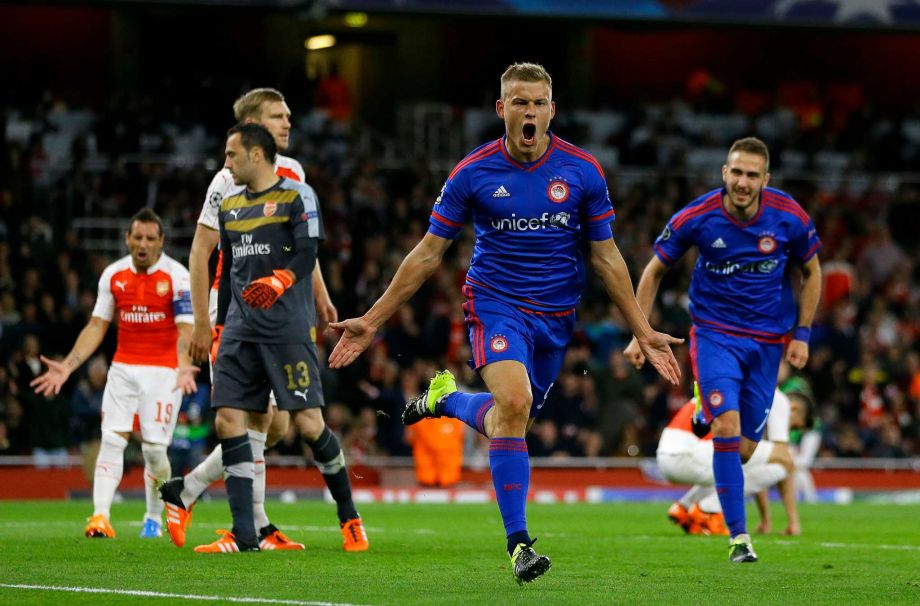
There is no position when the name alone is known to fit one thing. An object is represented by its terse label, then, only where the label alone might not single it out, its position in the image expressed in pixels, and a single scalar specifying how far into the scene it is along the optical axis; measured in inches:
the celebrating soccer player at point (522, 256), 641.0
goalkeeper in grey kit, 753.0
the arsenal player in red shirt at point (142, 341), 927.7
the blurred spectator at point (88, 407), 1599.4
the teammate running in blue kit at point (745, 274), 837.2
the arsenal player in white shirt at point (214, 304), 775.7
